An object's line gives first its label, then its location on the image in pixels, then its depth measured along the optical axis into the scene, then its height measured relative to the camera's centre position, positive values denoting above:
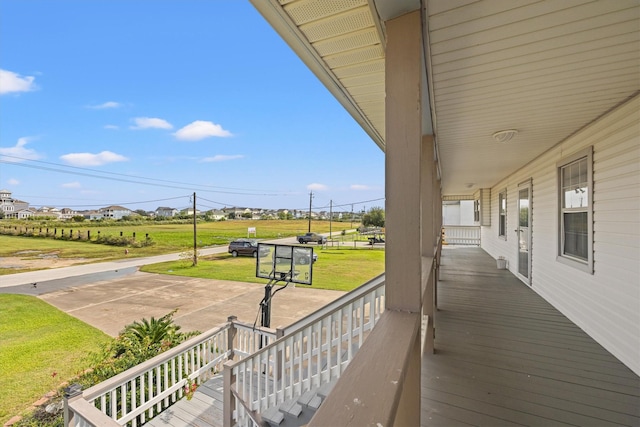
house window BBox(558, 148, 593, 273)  2.80 +0.10
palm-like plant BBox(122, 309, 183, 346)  4.90 -2.08
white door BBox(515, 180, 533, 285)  4.68 -0.23
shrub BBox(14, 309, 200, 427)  3.84 -2.25
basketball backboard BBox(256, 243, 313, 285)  6.57 -1.12
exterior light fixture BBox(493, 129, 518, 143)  2.97 +0.91
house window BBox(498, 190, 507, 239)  6.70 +0.11
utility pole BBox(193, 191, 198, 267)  16.57 -1.59
